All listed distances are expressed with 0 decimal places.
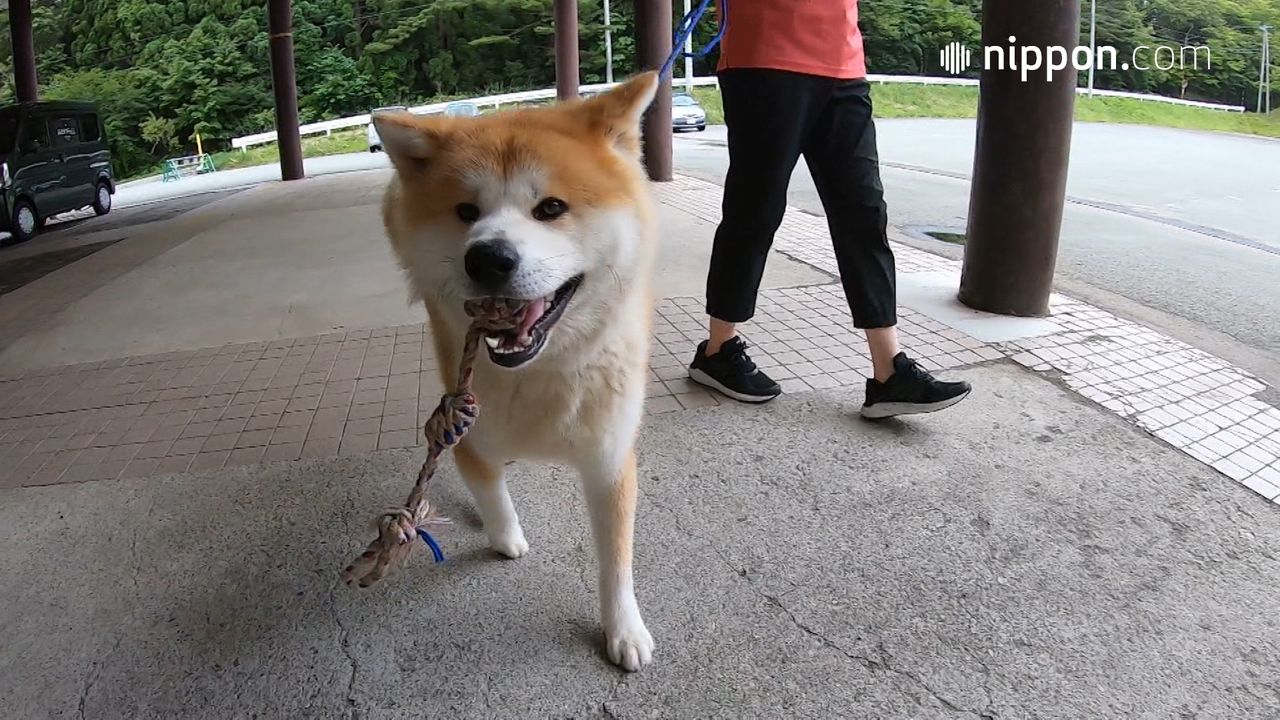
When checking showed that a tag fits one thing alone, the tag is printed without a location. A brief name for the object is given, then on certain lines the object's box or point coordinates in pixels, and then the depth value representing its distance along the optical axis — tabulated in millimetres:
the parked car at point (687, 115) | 23547
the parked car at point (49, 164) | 11336
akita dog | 1563
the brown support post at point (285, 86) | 14602
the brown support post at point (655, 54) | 9062
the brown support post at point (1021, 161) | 3723
